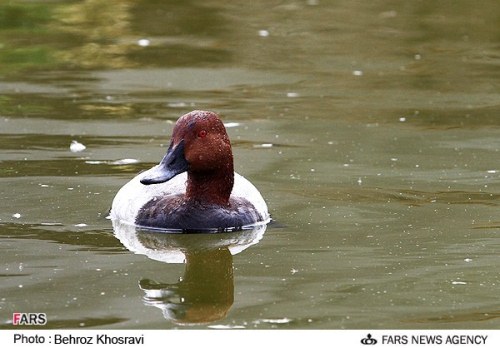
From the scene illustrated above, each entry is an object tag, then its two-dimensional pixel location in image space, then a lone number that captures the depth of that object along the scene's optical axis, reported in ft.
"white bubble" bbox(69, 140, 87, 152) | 41.93
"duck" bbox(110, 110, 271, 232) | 33.60
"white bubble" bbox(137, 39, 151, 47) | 58.77
